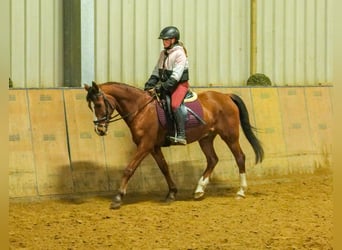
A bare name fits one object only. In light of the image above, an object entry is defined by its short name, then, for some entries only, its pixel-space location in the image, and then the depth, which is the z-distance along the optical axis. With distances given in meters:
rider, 17.70
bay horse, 17.17
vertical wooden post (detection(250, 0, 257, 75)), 25.23
